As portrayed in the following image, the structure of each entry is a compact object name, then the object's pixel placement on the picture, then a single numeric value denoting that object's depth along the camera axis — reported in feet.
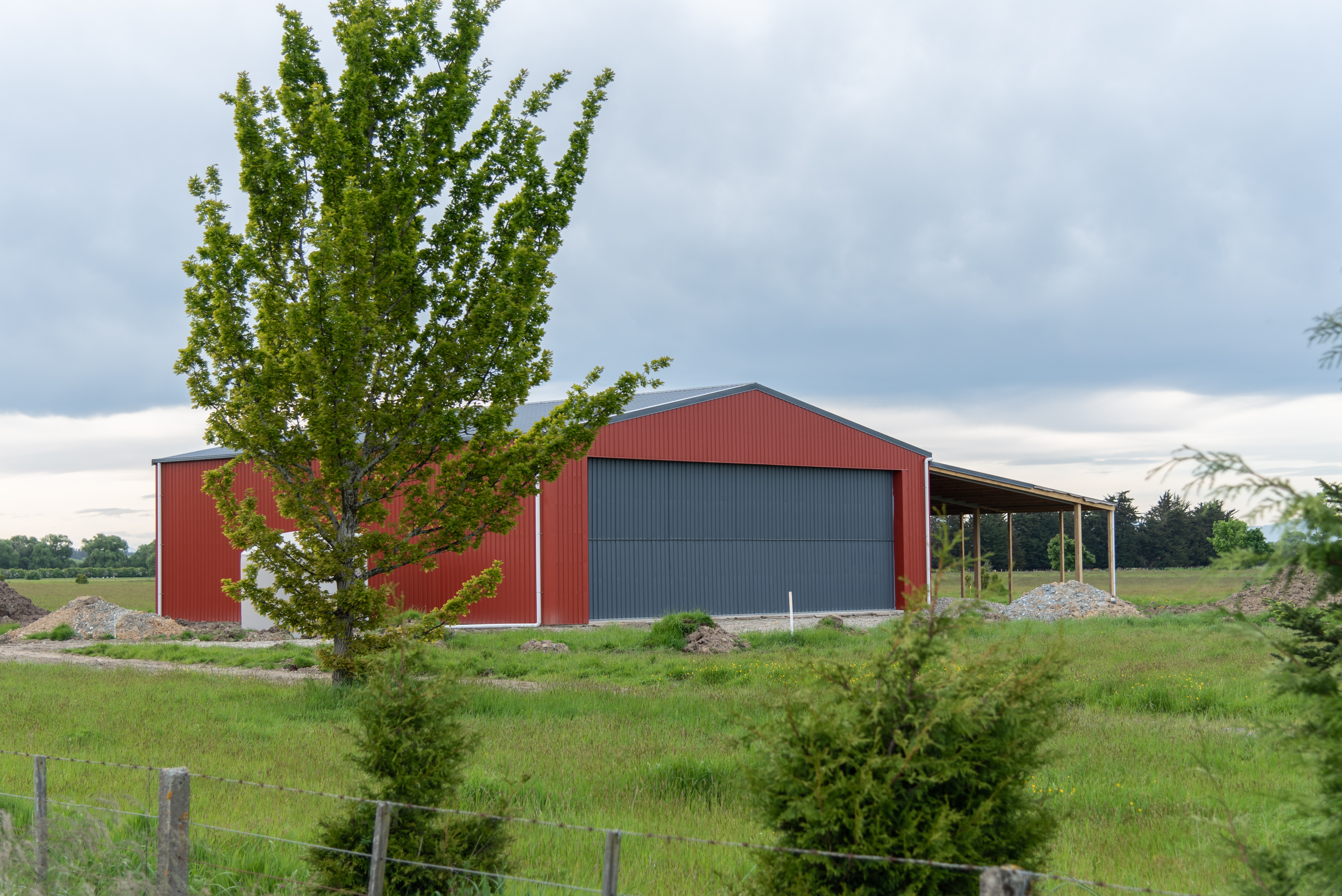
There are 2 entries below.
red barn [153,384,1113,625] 97.55
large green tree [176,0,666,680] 49.52
